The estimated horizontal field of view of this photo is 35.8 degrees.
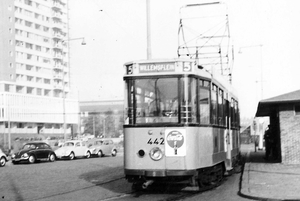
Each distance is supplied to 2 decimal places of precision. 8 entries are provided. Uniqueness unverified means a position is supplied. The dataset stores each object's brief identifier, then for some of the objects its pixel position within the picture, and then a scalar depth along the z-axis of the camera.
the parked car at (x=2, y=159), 29.41
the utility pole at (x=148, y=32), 19.70
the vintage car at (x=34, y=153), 31.86
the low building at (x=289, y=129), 20.92
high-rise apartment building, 82.06
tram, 11.48
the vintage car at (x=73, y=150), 37.12
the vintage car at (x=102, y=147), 40.22
